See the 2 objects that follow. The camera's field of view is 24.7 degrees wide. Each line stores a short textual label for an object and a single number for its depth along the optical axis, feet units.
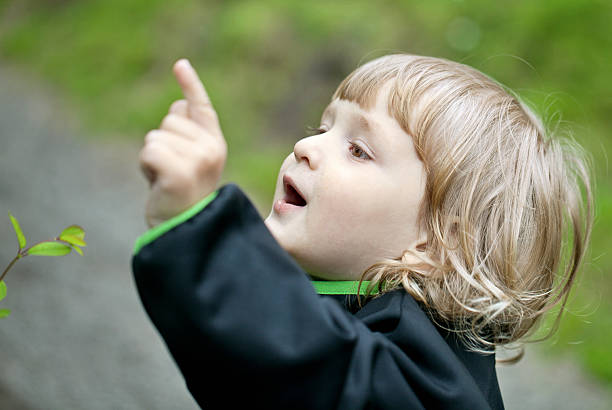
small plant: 2.68
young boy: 2.54
